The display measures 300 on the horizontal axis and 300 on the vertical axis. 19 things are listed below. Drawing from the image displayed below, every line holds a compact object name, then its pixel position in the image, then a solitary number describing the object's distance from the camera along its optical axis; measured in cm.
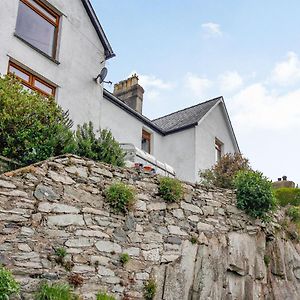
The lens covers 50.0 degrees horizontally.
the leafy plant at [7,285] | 439
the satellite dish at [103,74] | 993
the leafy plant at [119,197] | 604
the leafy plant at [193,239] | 687
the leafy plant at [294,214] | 942
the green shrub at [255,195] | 808
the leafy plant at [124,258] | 583
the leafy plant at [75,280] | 523
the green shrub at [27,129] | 609
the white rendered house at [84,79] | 853
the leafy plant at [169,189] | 682
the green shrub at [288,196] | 1050
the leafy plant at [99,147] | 660
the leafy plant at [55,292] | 481
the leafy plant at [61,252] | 523
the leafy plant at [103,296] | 534
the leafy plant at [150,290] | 588
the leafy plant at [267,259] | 810
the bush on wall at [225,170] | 1004
